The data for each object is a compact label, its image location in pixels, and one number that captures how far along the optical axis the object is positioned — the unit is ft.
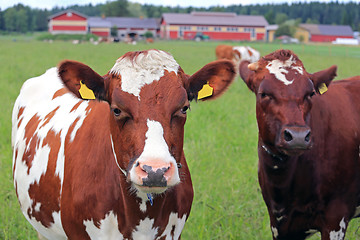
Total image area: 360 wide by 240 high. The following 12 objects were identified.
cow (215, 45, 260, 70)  79.56
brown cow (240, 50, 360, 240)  12.89
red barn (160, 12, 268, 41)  353.51
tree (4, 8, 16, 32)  401.90
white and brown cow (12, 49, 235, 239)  8.52
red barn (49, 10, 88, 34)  329.05
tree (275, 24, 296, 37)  374.63
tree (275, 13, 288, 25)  478.59
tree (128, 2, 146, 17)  450.71
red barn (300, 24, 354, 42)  421.79
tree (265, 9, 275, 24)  447.88
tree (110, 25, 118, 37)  357.61
